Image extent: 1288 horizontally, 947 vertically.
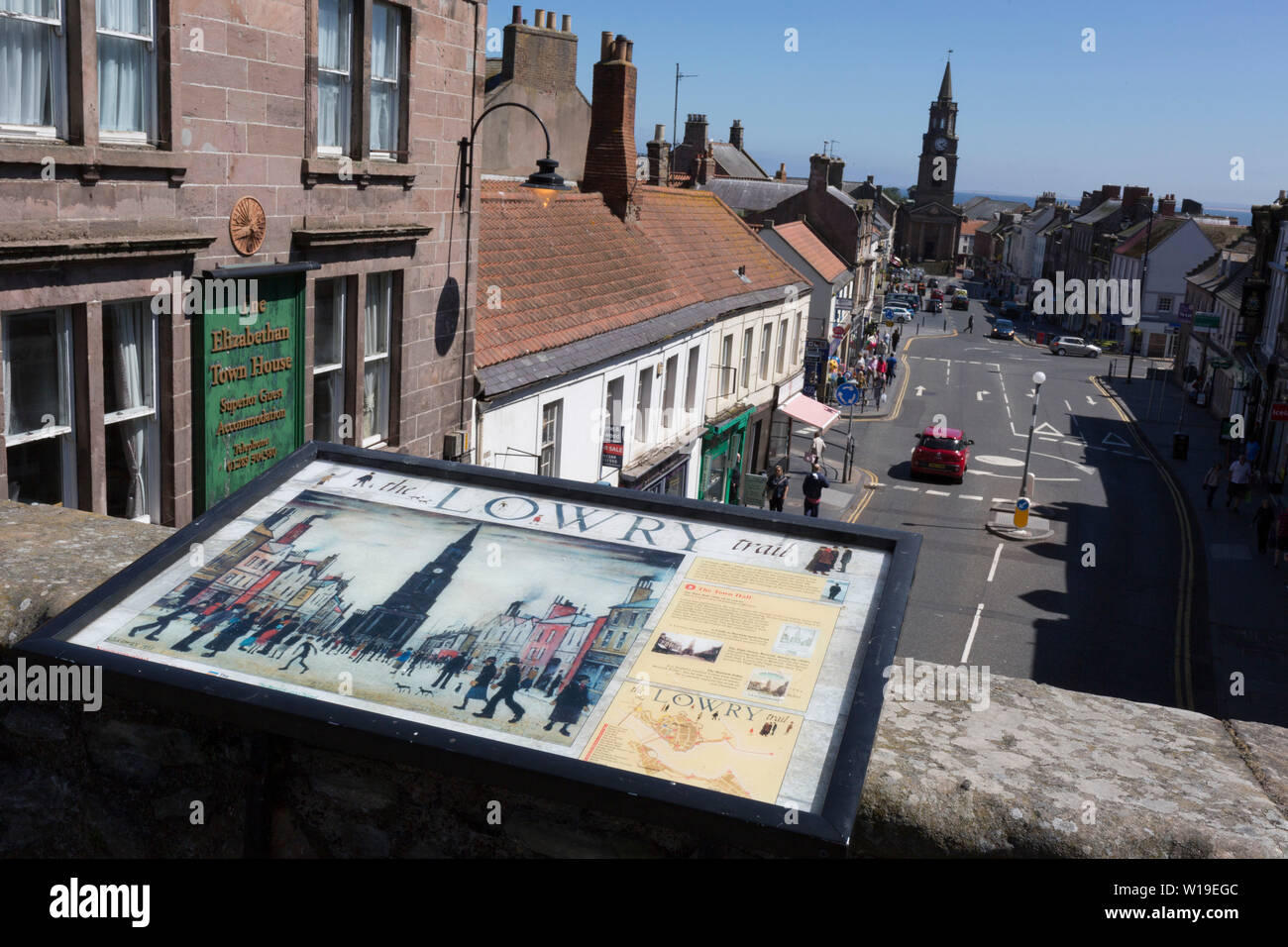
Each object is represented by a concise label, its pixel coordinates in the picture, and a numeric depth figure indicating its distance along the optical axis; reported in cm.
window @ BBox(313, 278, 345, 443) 1206
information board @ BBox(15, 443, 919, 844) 325
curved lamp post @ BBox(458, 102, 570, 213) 1348
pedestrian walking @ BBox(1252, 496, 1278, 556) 2827
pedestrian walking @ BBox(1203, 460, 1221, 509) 3391
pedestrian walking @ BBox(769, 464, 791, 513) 2794
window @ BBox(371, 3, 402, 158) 1212
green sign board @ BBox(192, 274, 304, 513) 1002
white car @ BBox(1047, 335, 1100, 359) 7950
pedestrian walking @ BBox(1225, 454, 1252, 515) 3341
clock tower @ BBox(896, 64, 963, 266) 16362
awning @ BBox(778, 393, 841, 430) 3566
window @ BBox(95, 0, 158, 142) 865
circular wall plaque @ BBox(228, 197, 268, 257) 1012
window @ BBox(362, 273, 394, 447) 1295
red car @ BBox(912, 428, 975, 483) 3550
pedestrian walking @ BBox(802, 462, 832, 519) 2645
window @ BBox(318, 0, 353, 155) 1132
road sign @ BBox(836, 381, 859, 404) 3309
